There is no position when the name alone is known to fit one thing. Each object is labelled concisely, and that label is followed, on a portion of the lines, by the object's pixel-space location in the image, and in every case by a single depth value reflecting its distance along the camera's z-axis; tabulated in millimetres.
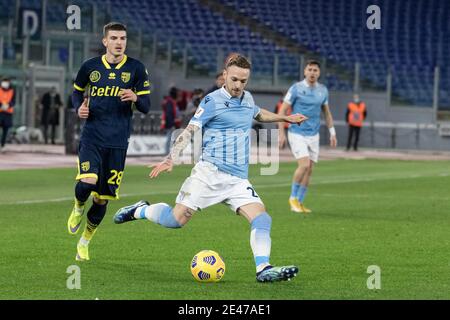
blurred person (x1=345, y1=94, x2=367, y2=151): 42125
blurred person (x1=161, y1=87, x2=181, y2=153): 33375
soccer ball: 9938
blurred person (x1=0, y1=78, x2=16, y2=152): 33375
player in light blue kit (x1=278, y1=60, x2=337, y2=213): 18078
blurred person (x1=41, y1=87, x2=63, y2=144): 38688
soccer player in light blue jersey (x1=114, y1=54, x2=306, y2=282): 10234
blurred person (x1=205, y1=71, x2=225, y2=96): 19578
